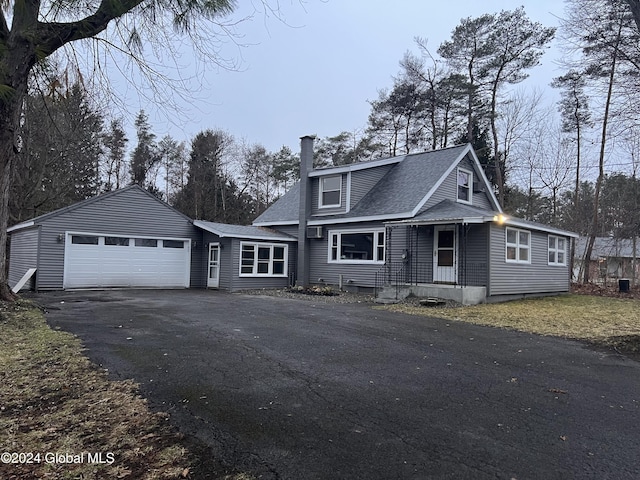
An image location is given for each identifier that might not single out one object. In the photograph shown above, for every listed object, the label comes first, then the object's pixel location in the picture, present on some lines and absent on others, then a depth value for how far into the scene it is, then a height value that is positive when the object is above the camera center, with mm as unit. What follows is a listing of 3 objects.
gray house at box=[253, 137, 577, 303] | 13445 +995
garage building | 15383 +242
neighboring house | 24797 +125
